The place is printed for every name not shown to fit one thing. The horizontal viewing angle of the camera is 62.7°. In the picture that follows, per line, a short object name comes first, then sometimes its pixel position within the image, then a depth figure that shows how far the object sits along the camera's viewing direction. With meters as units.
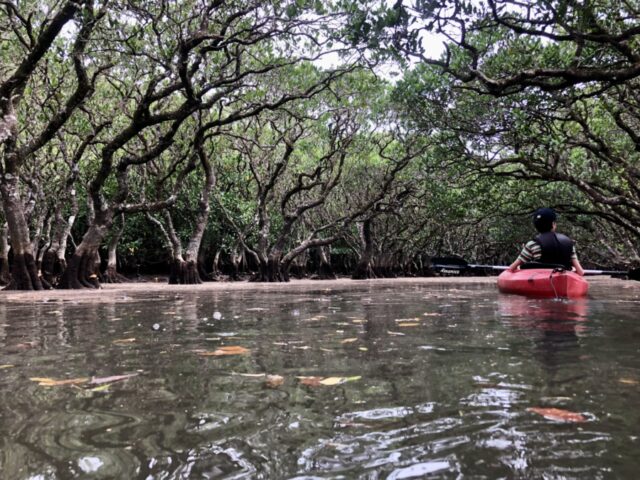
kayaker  8.91
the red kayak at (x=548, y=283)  8.62
